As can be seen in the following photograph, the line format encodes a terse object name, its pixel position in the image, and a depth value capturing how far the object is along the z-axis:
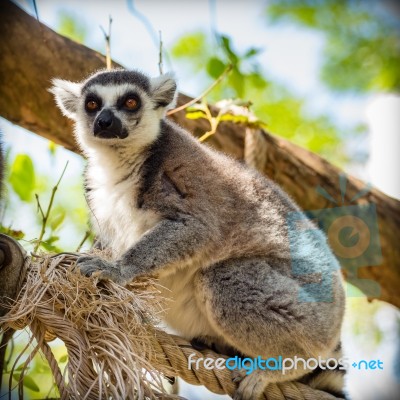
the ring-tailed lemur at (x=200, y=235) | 3.50
